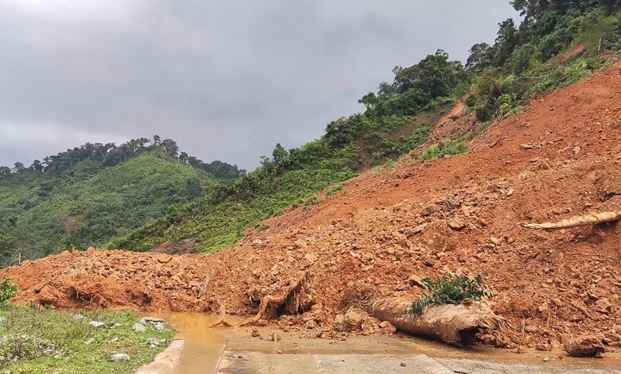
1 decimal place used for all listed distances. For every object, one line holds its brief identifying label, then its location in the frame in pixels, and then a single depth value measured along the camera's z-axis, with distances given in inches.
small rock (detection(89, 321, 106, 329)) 323.0
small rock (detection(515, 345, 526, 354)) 271.4
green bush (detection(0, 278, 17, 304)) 410.3
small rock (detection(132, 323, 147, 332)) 322.5
